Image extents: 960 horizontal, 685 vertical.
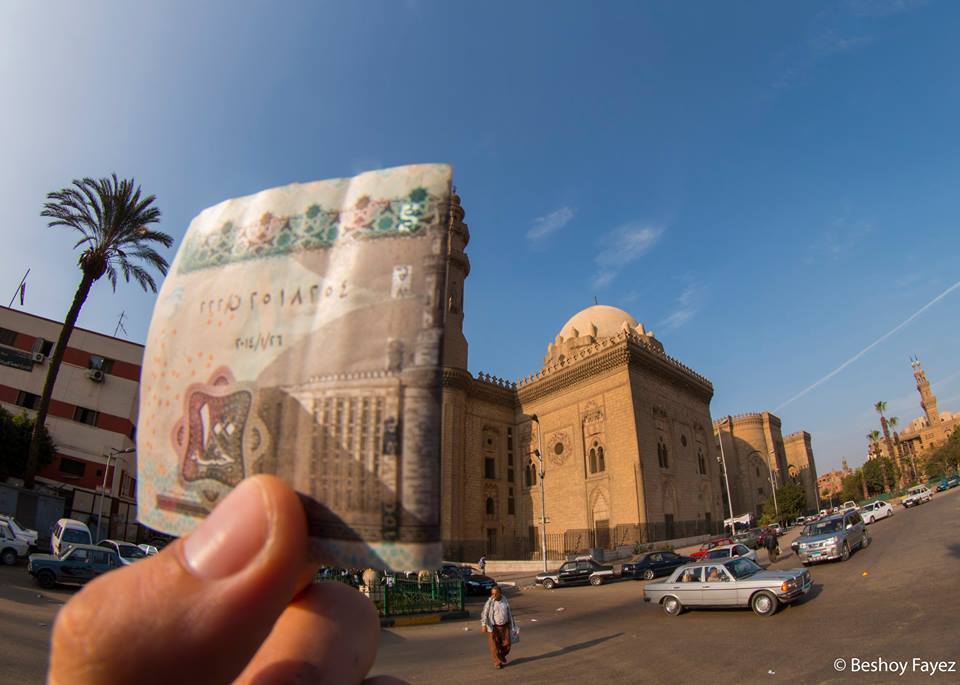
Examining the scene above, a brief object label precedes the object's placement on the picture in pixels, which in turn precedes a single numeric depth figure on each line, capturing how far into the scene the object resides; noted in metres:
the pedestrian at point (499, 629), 9.12
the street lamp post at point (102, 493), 27.02
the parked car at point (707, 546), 24.30
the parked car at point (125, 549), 17.45
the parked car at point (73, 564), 14.34
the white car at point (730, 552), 18.76
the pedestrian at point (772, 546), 20.33
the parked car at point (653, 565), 21.31
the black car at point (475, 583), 21.09
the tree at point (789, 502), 45.22
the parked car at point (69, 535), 18.78
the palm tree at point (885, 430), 88.78
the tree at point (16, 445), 27.08
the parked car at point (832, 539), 17.28
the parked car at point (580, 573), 21.78
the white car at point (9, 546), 18.41
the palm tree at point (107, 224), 15.84
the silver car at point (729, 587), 11.12
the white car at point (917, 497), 38.06
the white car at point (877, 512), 30.77
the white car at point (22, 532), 19.78
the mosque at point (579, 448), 33.22
